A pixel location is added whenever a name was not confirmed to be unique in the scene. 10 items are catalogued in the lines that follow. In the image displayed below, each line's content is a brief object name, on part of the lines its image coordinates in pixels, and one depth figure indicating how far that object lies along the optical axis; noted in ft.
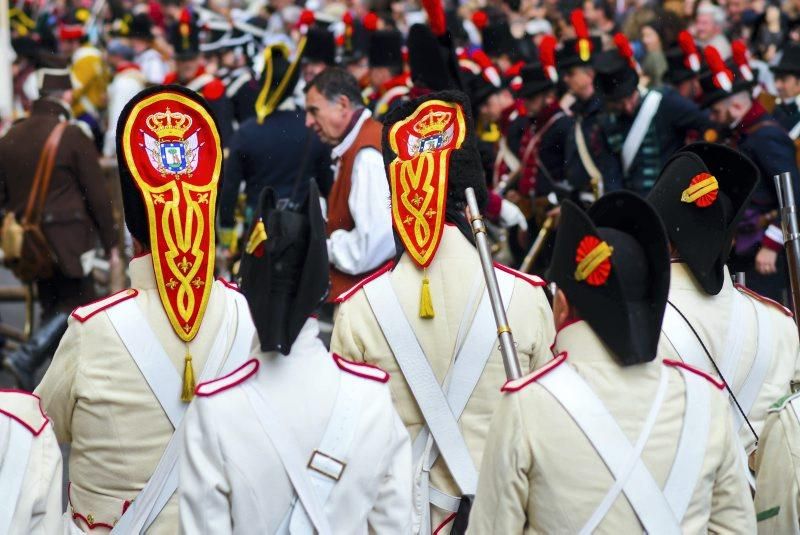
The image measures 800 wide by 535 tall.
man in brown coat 63.36
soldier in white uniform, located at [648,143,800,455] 30.94
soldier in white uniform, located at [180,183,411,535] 23.89
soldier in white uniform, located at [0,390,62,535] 24.41
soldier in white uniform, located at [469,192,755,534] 23.38
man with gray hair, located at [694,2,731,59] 95.90
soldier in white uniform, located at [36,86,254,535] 29.12
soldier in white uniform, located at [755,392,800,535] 26.30
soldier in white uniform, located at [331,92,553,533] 31.68
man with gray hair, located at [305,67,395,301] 47.26
